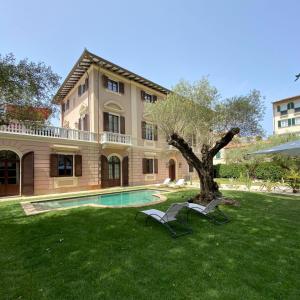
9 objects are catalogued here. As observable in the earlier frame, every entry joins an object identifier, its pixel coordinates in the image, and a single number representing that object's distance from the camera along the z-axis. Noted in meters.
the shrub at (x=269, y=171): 23.83
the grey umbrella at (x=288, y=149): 10.46
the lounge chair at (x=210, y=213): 7.07
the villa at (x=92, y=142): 14.52
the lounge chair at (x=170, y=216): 6.03
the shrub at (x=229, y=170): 27.73
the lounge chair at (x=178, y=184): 18.54
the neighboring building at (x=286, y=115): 38.33
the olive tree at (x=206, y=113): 12.39
